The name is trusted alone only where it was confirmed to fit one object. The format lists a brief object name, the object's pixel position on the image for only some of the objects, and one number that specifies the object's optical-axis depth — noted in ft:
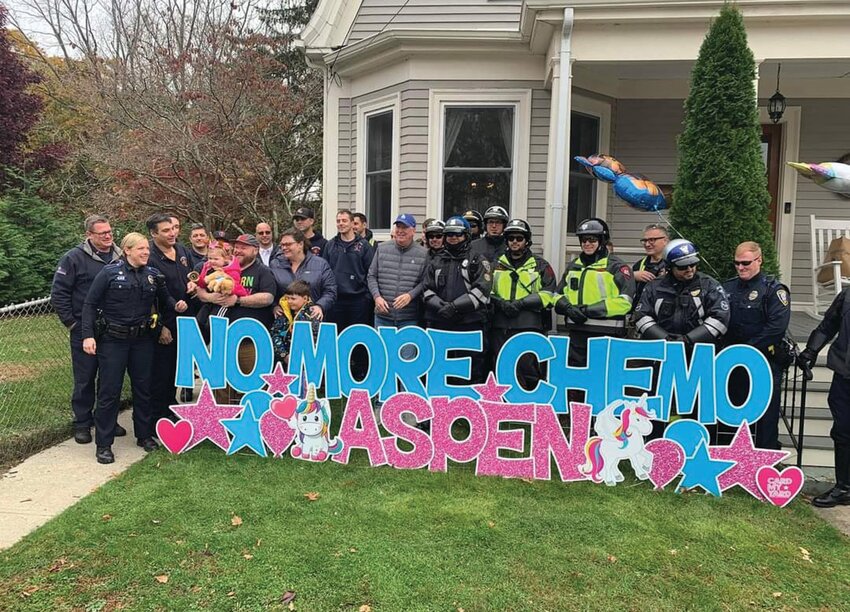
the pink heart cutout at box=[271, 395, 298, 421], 14.78
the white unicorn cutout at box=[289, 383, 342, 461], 14.73
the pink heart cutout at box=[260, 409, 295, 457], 14.89
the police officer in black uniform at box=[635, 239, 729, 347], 13.61
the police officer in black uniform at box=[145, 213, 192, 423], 15.87
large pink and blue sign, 13.21
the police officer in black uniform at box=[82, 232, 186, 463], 14.47
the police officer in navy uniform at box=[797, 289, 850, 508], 13.04
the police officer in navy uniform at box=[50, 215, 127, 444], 15.46
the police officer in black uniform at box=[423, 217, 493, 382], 15.93
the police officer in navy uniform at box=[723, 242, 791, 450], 13.70
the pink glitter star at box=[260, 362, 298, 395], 14.80
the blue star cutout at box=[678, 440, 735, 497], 13.21
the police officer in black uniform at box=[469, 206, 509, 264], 16.88
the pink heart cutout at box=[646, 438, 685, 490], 13.34
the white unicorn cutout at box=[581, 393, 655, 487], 13.51
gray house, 20.01
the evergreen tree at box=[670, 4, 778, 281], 17.49
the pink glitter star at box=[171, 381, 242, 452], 15.10
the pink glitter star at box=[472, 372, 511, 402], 14.08
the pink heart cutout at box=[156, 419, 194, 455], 15.19
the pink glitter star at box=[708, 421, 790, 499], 13.00
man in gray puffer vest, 16.97
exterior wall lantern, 24.07
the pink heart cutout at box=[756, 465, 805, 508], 12.90
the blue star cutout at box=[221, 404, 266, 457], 14.98
